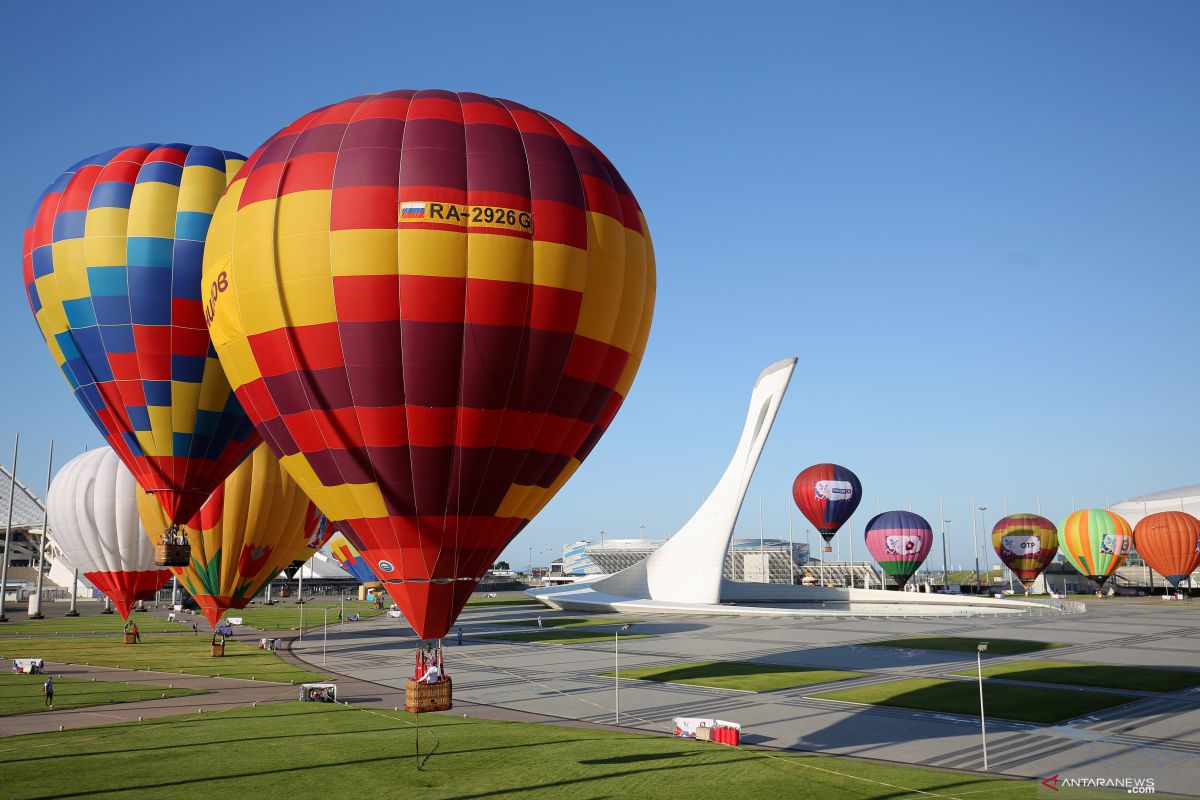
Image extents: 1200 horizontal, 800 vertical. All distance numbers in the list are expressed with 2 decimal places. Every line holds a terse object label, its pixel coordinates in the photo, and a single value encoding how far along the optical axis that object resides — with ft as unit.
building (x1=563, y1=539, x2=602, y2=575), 606.14
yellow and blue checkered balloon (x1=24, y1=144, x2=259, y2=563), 89.97
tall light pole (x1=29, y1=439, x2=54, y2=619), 245.08
